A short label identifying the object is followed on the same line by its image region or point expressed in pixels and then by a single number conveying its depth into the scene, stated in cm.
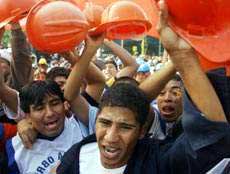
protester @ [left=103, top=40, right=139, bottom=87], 302
